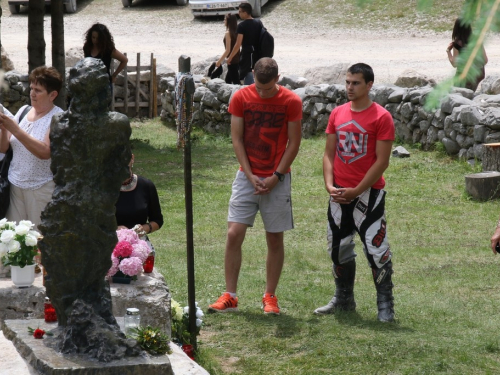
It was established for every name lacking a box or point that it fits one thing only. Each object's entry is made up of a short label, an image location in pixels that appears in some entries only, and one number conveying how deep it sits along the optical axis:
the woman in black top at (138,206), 12.73
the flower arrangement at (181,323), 11.99
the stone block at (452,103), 25.80
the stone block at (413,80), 31.03
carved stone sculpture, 8.90
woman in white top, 12.55
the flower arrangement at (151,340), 9.33
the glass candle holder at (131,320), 9.70
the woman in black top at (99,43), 23.97
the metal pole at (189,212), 11.98
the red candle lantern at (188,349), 11.56
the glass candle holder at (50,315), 9.99
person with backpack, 29.91
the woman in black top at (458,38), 23.31
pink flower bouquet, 11.26
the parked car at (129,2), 62.76
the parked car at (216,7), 55.91
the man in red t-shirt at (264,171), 13.64
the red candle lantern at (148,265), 11.95
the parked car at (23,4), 61.19
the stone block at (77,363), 8.51
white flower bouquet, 11.20
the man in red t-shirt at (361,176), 13.15
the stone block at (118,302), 11.23
